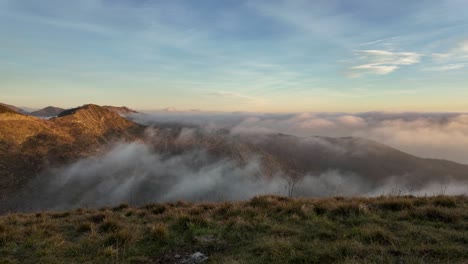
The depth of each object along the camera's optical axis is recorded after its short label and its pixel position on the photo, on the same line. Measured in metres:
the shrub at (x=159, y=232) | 9.23
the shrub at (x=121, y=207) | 16.02
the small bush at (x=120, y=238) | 8.81
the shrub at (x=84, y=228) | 10.66
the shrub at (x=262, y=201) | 12.68
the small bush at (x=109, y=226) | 10.27
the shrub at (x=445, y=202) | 11.33
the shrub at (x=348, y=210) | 10.57
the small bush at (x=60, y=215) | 14.78
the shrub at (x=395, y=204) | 11.17
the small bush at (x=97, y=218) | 12.05
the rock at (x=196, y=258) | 7.71
